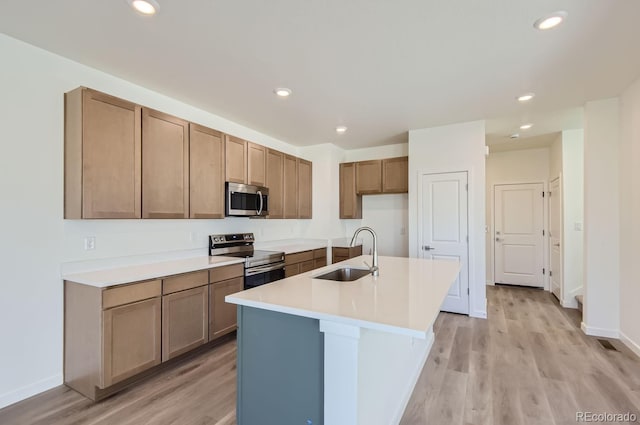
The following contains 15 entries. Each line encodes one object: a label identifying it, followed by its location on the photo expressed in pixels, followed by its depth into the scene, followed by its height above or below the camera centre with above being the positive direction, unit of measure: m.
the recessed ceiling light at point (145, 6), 1.73 +1.24
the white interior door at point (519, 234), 5.47 -0.38
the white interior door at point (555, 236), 4.69 -0.39
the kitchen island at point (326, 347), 1.32 -0.68
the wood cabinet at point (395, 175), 4.80 +0.65
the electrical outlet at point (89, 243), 2.50 -0.24
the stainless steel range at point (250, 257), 3.30 -0.50
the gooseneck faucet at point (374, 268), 2.29 -0.42
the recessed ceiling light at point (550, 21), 1.84 +1.24
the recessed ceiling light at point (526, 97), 3.08 +1.24
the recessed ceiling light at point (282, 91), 2.93 +1.24
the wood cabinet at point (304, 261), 3.94 -0.68
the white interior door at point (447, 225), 4.05 -0.15
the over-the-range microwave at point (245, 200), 3.49 +0.18
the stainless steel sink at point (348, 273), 2.45 -0.50
